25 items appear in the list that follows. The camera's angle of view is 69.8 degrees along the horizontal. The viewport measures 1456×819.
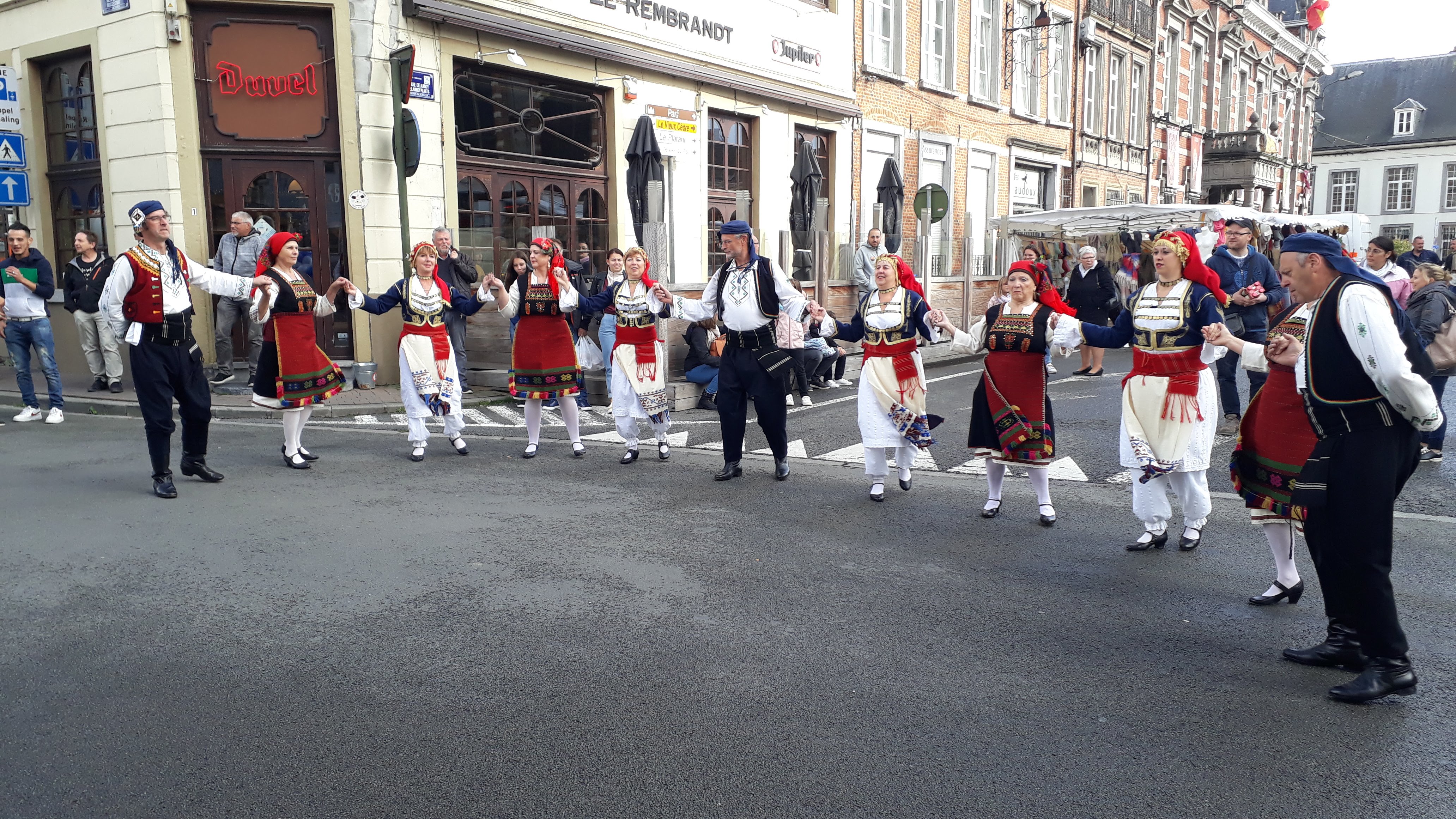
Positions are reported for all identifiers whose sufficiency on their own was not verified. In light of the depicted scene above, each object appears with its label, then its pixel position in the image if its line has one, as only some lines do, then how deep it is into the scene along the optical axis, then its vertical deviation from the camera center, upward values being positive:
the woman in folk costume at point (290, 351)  8.45 -0.48
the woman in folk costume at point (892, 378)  7.61 -0.68
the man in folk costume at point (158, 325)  7.29 -0.22
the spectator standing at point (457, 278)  12.47 +0.14
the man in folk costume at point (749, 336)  8.16 -0.39
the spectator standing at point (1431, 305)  8.41 -0.21
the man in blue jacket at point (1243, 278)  10.12 +0.03
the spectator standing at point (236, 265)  11.89 +0.32
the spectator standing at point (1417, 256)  13.98 +0.33
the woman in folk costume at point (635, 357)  9.04 -0.59
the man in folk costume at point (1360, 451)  3.92 -0.66
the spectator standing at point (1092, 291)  16.33 -0.13
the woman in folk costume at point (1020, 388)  6.82 -0.69
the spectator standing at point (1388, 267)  9.48 +0.12
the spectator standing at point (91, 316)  11.21 -0.26
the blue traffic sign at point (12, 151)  12.77 +1.76
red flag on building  41.88 +10.64
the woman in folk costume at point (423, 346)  8.95 -0.48
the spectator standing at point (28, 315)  10.61 -0.21
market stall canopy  20.75 +1.33
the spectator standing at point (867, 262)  16.50 +0.37
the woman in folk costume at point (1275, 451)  4.97 -0.82
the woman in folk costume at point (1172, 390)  5.94 -0.63
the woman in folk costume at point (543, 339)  9.20 -0.45
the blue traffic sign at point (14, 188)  12.73 +1.30
